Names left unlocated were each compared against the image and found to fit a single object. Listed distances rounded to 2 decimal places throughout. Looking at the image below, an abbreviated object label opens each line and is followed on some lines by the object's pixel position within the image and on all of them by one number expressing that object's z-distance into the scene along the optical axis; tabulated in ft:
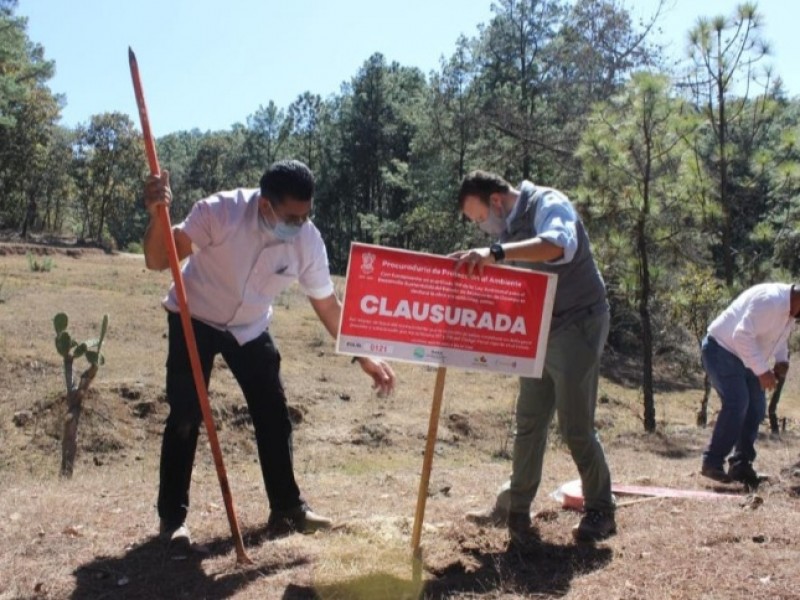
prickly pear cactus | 25.88
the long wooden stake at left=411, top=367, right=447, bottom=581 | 12.42
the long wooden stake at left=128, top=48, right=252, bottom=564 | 12.91
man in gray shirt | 13.33
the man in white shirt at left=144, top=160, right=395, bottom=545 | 13.35
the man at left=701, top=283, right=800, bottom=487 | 19.83
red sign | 12.21
